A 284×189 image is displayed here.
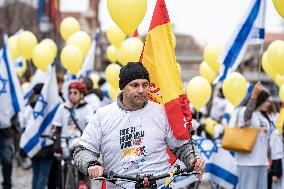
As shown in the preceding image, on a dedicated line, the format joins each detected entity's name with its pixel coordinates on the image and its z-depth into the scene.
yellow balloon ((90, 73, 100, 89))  15.83
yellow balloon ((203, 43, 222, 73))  11.13
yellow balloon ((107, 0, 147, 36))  7.98
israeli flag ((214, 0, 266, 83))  8.84
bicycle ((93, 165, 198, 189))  4.86
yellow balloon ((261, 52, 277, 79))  11.02
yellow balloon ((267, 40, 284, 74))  8.47
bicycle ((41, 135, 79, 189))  9.43
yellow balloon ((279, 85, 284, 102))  10.42
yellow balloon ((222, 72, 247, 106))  9.42
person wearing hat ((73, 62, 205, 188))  5.15
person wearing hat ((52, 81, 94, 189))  9.23
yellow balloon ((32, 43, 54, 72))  11.99
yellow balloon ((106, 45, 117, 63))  14.05
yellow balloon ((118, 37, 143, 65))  8.64
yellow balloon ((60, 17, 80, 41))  13.65
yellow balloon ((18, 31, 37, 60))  13.41
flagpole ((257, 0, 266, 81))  7.93
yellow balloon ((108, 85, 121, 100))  10.43
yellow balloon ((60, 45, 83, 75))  11.80
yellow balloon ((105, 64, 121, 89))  10.69
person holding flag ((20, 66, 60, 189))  9.62
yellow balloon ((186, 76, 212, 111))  9.88
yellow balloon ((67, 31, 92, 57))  12.81
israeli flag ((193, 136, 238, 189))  9.31
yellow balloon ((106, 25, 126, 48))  11.73
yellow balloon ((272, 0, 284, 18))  6.26
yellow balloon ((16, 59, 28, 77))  15.22
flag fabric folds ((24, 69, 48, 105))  11.42
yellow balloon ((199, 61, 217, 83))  12.47
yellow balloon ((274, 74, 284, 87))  11.06
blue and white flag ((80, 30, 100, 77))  13.65
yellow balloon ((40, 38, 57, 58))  12.35
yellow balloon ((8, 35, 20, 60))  14.65
